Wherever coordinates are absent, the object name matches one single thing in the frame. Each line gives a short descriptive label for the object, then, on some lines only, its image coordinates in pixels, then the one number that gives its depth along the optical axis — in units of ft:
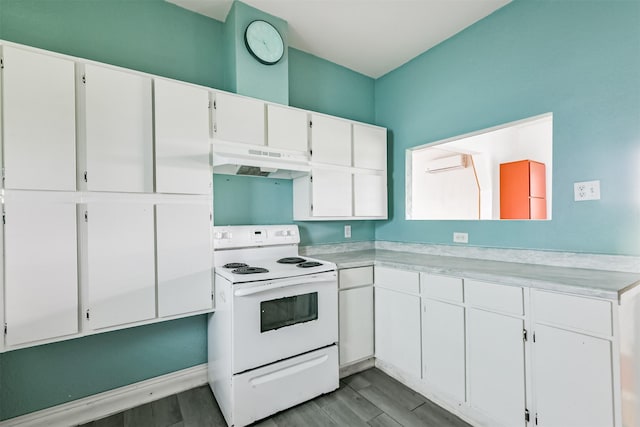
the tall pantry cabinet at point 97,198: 4.90
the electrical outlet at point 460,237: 8.27
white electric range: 5.83
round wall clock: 7.63
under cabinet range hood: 6.59
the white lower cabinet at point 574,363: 4.22
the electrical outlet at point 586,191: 5.91
